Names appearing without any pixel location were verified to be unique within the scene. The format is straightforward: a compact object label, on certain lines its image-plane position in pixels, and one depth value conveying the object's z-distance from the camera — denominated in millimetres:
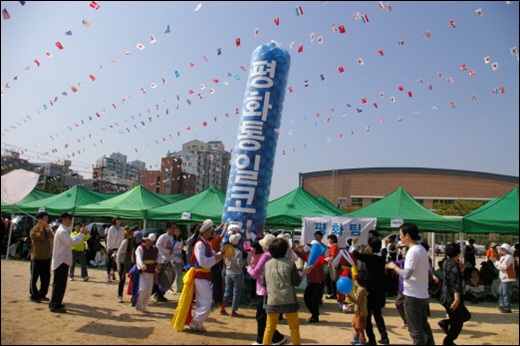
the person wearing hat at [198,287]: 5930
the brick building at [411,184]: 50094
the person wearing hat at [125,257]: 8320
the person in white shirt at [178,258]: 9677
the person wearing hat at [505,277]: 9336
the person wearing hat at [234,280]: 7531
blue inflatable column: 9258
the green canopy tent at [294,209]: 12461
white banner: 11586
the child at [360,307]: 5359
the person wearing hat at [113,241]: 11430
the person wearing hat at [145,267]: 7246
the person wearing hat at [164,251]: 8256
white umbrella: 4809
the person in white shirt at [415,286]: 4500
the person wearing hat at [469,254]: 12100
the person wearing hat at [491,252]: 11976
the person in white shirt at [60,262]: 6785
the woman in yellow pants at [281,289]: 4531
